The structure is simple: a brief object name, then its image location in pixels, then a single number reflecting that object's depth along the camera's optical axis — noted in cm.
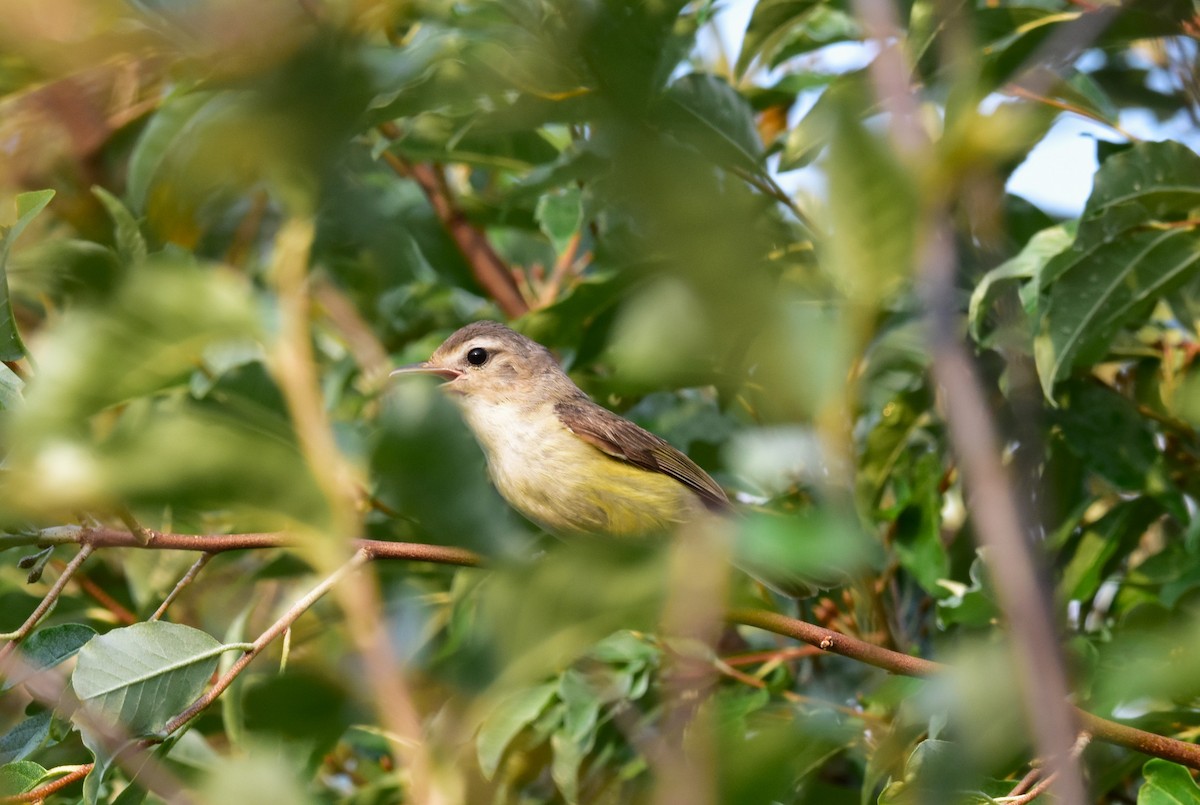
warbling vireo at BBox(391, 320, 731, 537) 716
